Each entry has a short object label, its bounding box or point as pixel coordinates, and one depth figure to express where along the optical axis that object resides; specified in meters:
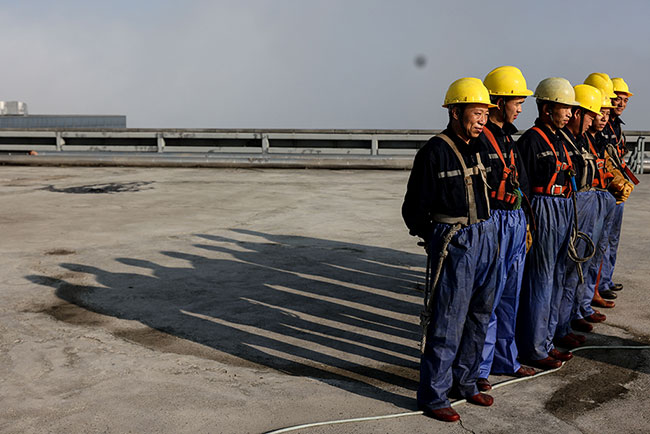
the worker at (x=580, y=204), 5.74
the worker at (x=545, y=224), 5.35
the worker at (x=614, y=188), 6.93
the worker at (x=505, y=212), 4.71
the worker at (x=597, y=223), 6.29
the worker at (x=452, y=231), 4.42
